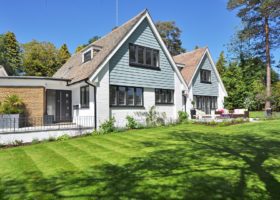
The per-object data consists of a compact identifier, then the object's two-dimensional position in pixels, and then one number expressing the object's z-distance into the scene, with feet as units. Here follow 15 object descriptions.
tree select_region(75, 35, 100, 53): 183.13
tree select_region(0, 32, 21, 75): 142.00
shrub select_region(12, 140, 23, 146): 39.51
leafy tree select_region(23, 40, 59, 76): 138.72
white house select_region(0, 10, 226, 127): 50.78
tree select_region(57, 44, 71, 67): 147.74
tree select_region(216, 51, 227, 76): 150.16
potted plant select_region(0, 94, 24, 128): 43.98
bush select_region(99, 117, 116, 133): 49.29
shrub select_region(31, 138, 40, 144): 40.73
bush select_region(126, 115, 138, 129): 53.67
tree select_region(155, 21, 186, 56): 165.92
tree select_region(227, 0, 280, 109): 93.39
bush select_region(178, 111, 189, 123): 64.64
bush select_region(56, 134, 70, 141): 43.04
